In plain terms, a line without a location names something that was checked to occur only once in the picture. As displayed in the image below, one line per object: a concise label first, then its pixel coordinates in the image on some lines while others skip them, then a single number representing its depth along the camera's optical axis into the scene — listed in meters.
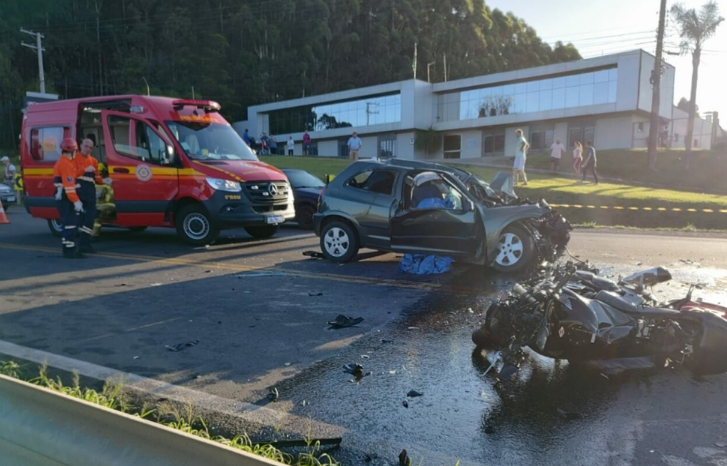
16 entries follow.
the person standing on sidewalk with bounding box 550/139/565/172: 23.80
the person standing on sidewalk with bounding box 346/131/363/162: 24.58
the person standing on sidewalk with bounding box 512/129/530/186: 18.06
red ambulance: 9.99
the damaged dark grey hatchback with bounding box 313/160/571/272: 7.61
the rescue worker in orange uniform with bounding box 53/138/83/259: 8.93
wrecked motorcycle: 3.99
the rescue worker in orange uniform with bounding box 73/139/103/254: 9.18
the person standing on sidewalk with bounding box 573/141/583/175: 22.73
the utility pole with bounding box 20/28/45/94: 42.05
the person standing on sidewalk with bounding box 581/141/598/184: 20.42
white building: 39.19
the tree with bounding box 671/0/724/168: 32.34
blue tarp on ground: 8.04
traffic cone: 14.71
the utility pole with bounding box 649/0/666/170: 23.91
